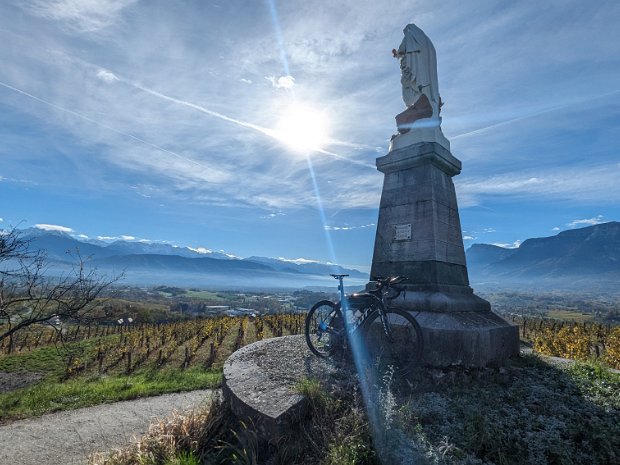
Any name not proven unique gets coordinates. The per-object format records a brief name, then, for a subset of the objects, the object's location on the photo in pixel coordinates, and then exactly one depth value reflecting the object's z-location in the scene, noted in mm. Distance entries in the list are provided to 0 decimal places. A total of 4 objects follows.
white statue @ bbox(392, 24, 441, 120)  8562
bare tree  6924
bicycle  6180
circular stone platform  4426
